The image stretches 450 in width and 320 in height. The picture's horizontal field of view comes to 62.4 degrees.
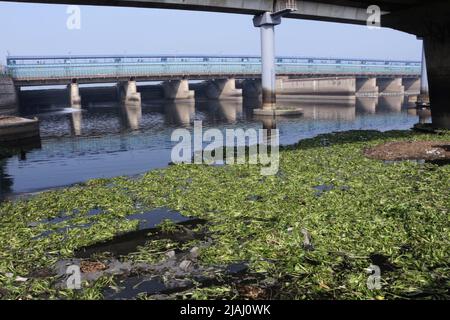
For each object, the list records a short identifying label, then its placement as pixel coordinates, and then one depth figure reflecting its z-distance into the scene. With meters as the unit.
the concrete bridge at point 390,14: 32.22
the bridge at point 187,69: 102.12
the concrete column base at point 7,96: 78.76
